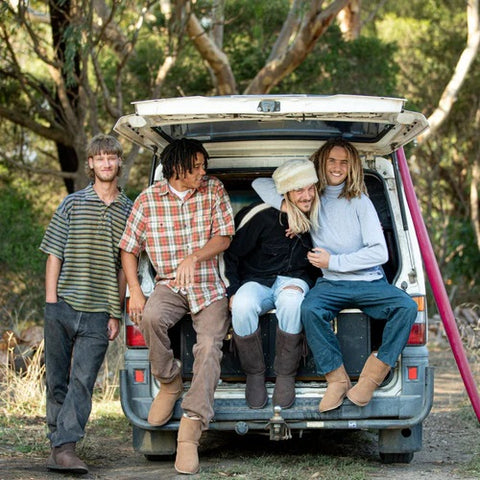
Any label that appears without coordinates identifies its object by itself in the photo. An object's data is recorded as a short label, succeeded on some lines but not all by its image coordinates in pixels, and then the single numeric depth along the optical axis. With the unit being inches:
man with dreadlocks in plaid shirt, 205.0
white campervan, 202.5
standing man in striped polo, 215.6
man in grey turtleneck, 204.1
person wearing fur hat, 207.0
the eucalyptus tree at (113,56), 407.2
